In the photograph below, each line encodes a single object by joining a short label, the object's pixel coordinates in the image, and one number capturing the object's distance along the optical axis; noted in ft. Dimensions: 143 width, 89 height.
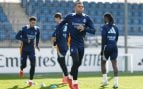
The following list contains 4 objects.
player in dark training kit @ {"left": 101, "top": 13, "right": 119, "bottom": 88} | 41.11
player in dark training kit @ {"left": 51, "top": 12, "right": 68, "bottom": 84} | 42.42
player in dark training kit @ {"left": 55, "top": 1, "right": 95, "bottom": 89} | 33.12
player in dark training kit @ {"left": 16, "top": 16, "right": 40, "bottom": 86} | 44.32
